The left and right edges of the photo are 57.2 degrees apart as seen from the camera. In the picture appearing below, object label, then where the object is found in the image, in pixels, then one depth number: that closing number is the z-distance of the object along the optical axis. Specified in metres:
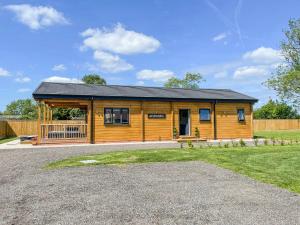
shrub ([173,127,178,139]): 19.02
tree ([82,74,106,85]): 48.50
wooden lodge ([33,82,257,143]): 17.33
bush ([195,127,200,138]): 19.41
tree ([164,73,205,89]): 51.56
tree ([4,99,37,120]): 73.12
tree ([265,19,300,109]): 31.94
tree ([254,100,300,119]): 48.19
